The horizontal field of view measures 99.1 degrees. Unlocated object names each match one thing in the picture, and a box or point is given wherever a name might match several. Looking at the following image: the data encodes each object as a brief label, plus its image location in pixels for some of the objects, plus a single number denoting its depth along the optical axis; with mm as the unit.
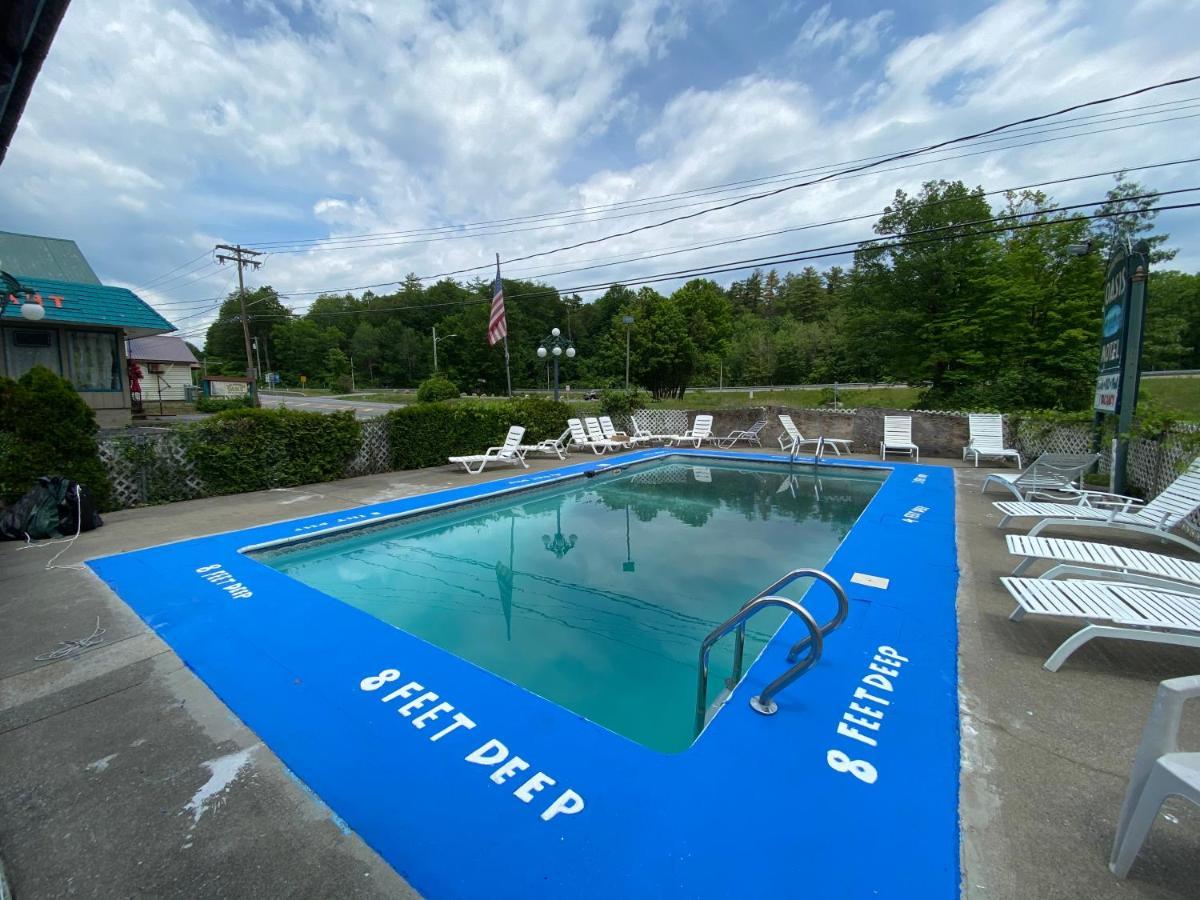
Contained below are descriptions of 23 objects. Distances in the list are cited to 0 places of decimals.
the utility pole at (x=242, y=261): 26516
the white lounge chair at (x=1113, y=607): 2883
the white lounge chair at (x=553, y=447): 13414
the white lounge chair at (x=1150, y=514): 5078
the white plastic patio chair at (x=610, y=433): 15223
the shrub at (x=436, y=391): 31781
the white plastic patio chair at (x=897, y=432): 13219
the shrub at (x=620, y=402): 17359
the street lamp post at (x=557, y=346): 15912
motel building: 11281
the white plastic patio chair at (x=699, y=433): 15887
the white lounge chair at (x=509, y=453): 11438
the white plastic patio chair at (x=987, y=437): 11750
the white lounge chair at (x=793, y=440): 13659
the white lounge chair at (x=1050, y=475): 7492
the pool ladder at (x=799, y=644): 2562
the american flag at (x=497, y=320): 14672
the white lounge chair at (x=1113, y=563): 3785
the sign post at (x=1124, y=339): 7531
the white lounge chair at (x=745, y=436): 15875
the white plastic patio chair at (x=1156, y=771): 1689
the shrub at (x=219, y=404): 27594
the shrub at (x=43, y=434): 6297
